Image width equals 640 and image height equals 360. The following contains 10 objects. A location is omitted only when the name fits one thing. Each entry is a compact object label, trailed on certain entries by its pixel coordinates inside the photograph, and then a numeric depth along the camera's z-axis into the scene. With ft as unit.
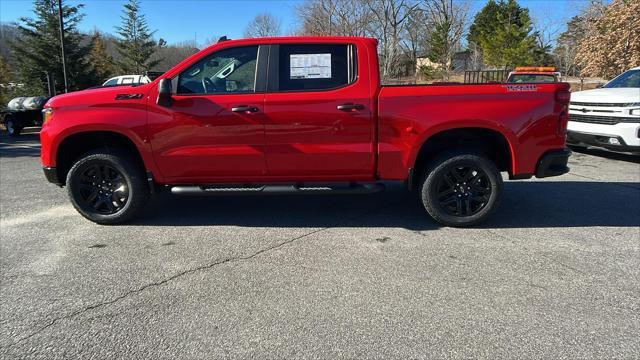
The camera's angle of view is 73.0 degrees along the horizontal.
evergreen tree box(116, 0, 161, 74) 109.70
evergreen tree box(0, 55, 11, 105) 70.59
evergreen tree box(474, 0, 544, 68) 102.53
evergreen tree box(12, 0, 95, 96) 71.41
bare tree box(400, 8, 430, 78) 113.18
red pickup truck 14.14
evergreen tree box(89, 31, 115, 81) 80.98
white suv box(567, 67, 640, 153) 24.81
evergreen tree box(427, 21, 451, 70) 113.19
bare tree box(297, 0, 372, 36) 101.30
